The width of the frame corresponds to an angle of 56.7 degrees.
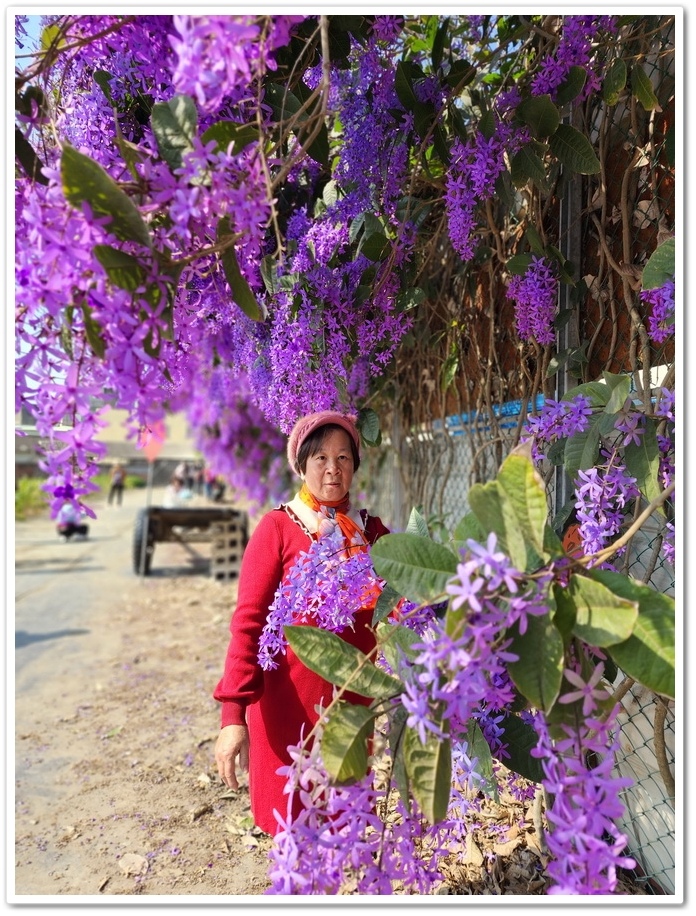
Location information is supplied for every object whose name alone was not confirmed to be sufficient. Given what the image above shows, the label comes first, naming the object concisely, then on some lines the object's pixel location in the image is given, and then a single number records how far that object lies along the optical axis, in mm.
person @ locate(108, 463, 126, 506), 20125
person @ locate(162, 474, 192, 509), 14719
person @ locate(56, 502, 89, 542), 11266
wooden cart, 7484
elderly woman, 1582
